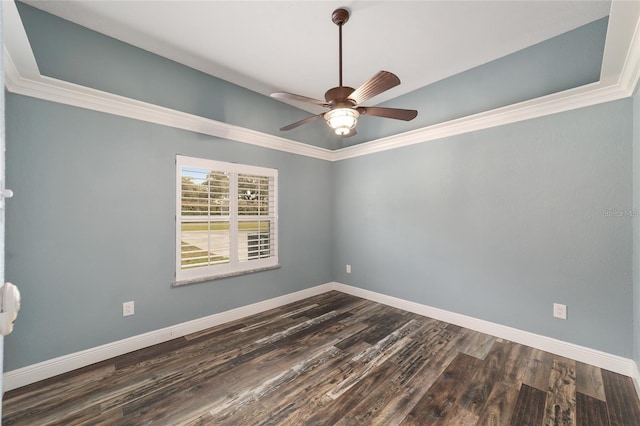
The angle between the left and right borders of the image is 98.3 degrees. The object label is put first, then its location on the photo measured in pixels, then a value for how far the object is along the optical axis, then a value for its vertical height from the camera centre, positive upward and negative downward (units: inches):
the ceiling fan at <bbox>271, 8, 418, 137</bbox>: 75.5 +32.8
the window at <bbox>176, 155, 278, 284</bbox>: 119.3 -2.8
